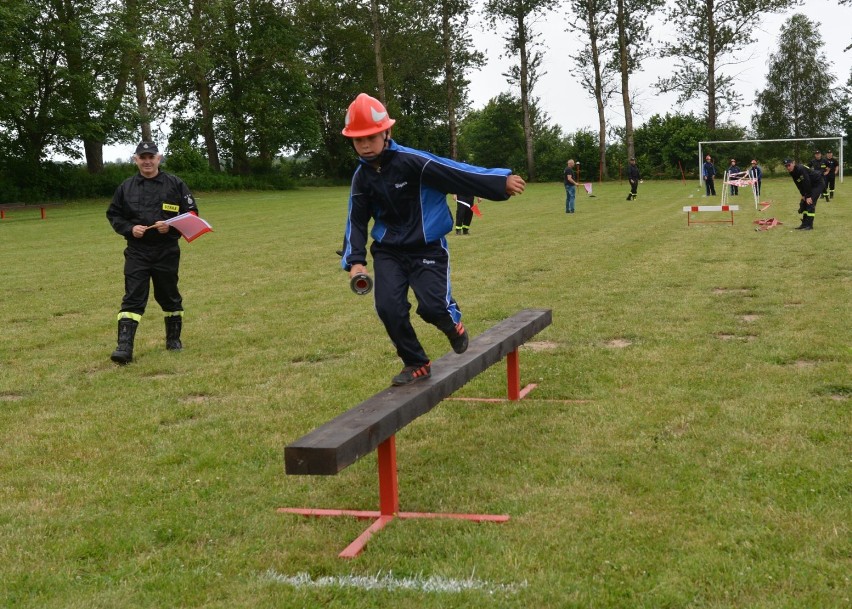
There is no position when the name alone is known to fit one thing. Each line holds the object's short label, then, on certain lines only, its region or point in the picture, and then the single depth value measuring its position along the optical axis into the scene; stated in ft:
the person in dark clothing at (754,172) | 99.30
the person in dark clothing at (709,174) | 131.18
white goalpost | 87.69
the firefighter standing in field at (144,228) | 31.22
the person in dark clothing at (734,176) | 106.27
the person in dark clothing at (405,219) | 19.53
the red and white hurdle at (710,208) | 69.27
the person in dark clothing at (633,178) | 130.00
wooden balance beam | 14.39
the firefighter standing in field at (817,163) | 105.76
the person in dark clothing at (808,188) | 69.72
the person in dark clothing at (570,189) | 102.37
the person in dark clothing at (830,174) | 109.19
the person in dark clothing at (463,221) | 75.02
